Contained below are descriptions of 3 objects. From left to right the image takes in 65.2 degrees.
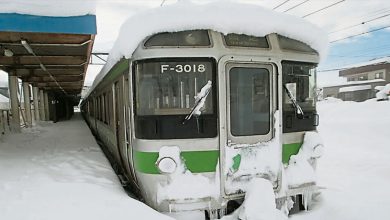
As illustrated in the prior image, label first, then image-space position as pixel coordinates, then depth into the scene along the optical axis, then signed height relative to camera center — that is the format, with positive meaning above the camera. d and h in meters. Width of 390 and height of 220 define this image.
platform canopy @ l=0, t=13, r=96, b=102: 4.45 +1.16
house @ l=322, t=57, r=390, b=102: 32.25 +1.29
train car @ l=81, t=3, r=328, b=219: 3.39 -0.16
